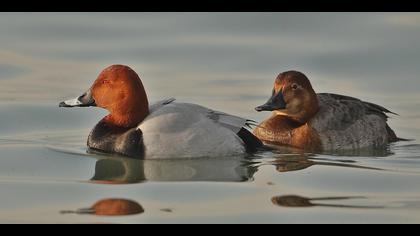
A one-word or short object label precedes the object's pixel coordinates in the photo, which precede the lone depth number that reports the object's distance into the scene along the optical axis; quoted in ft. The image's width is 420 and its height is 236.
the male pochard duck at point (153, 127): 62.08
